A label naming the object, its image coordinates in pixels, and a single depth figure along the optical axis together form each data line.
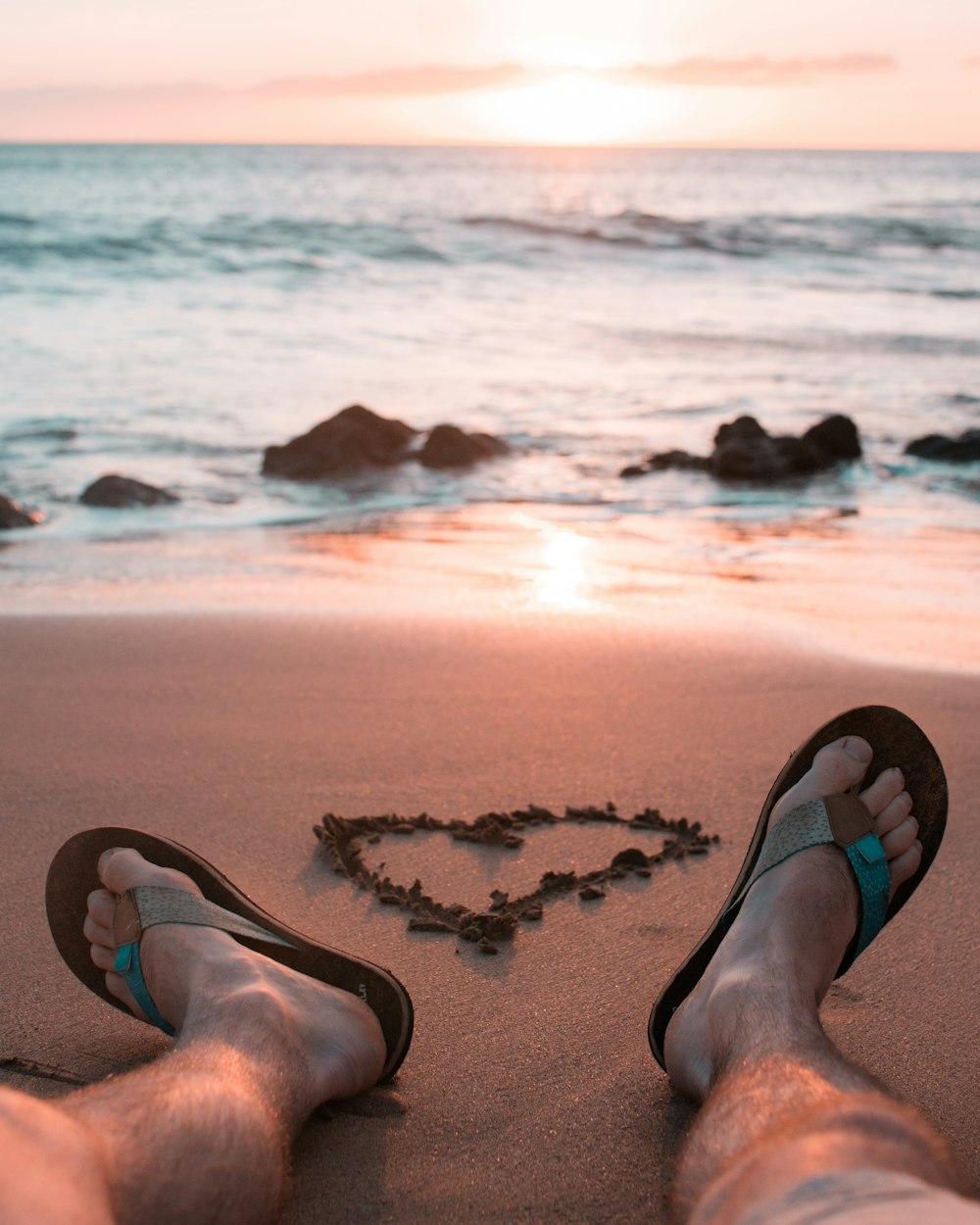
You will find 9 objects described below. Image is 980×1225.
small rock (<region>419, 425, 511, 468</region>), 7.28
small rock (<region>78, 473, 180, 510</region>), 5.96
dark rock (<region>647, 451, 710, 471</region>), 7.12
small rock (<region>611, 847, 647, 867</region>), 2.09
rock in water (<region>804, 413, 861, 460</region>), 7.38
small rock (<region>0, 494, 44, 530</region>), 5.52
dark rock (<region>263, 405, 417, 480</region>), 7.07
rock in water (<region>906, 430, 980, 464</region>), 7.41
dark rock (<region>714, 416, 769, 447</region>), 7.11
